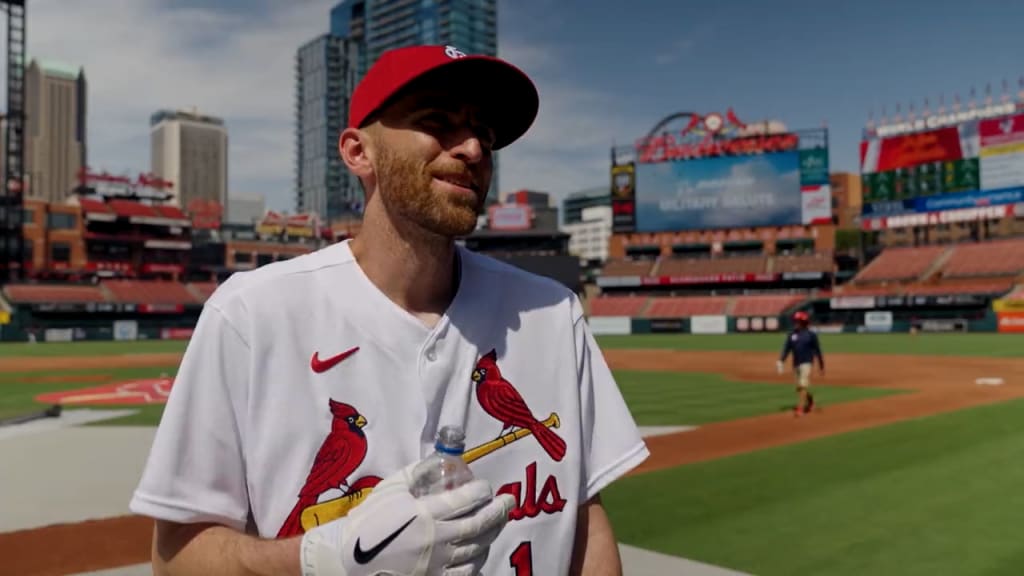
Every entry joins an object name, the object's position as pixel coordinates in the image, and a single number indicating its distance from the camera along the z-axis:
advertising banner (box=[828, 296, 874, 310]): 53.22
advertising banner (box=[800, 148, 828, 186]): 64.62
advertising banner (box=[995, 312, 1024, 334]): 45.12
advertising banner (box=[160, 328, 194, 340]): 56.03
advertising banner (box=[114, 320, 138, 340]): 54.54
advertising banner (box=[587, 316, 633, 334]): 58.03
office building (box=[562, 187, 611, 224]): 196.25
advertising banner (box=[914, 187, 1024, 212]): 56.89
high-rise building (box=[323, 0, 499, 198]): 170.00
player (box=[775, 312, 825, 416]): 13.48
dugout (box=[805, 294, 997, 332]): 48.59
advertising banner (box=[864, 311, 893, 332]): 51.09
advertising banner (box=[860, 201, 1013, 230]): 57.59
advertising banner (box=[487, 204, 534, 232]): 84.75
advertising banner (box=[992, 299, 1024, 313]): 45.88
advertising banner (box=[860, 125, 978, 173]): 59.59
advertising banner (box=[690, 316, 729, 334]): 55.00
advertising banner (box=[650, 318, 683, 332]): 56.97
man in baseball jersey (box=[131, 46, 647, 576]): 1.58
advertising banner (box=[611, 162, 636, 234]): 73.31
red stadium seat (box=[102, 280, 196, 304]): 63.97
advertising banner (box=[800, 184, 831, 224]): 65.69
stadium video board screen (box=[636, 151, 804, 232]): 67.25
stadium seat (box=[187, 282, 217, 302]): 69.75
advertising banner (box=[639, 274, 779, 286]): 64.58
